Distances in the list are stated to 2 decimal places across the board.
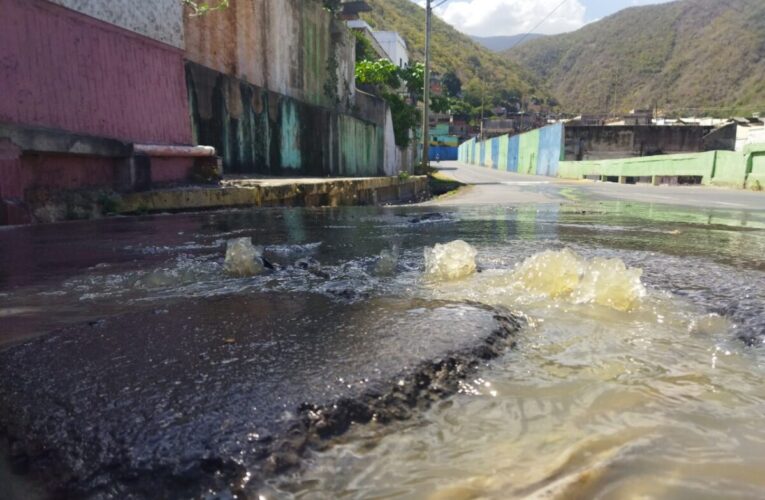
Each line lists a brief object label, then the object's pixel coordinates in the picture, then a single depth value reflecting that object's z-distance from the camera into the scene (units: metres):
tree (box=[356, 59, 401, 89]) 21.81
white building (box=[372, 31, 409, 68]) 42.18
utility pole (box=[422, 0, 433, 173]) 21.84
